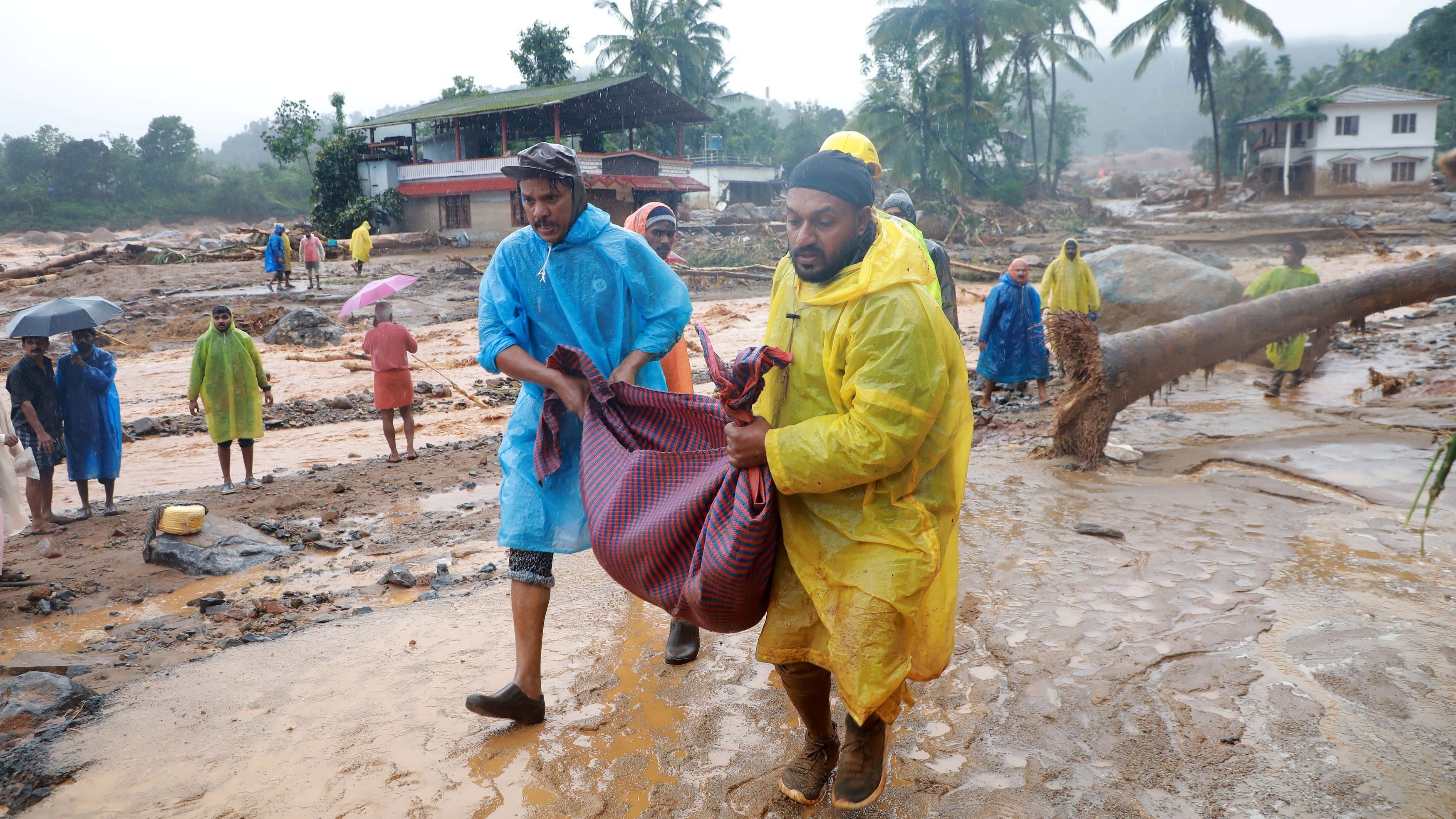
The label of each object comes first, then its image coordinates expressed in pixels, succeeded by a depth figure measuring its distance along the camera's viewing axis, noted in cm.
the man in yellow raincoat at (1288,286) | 880
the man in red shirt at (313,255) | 1975
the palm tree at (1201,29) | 3269
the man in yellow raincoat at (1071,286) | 939
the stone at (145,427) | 945
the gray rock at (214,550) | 506
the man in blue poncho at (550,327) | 287
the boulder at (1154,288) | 1124
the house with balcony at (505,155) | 2733
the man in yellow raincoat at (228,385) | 716
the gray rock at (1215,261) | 1956
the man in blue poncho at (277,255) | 1927
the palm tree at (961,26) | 3088
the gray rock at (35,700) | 304
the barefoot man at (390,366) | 779
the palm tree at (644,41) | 3744
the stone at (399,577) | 455
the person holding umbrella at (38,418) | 639
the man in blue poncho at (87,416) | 668
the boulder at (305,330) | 1473
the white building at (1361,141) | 3425
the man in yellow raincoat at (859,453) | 199
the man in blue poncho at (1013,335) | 866
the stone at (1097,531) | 461
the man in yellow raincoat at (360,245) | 2167
